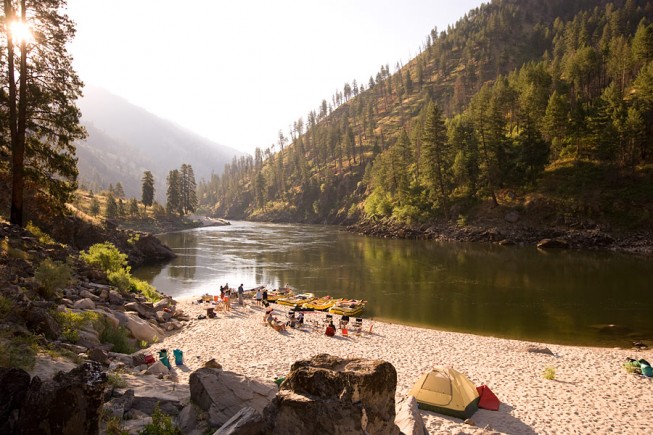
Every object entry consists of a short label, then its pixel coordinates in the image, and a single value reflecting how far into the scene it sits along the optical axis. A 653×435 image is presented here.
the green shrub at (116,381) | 9.85
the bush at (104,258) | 29.56
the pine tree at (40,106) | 21.22
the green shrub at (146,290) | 30.08
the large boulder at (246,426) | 6.93
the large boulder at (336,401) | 6.71
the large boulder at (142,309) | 22.61
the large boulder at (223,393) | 8.58
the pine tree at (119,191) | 145.60
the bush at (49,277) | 16.45
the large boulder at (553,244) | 58.81
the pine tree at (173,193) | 120.62
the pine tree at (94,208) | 90.21
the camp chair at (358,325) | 25.44
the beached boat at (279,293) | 35.31
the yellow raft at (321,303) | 32.25
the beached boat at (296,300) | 33.96
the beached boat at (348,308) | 30.95
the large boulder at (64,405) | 5.84
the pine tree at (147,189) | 110.61
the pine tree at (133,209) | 102.81
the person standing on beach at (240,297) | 33.88
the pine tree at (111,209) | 95.44
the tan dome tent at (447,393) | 14.00
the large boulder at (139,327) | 19.52
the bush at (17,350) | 8.38
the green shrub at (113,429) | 7.08
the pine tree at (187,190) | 130.38
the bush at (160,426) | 7.64
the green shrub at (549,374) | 17.73
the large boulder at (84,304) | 17.95
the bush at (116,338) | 16.37
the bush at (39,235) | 24.85
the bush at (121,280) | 26.95
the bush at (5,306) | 10.89
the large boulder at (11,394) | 6.16
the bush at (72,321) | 13.38
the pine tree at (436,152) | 81.69
